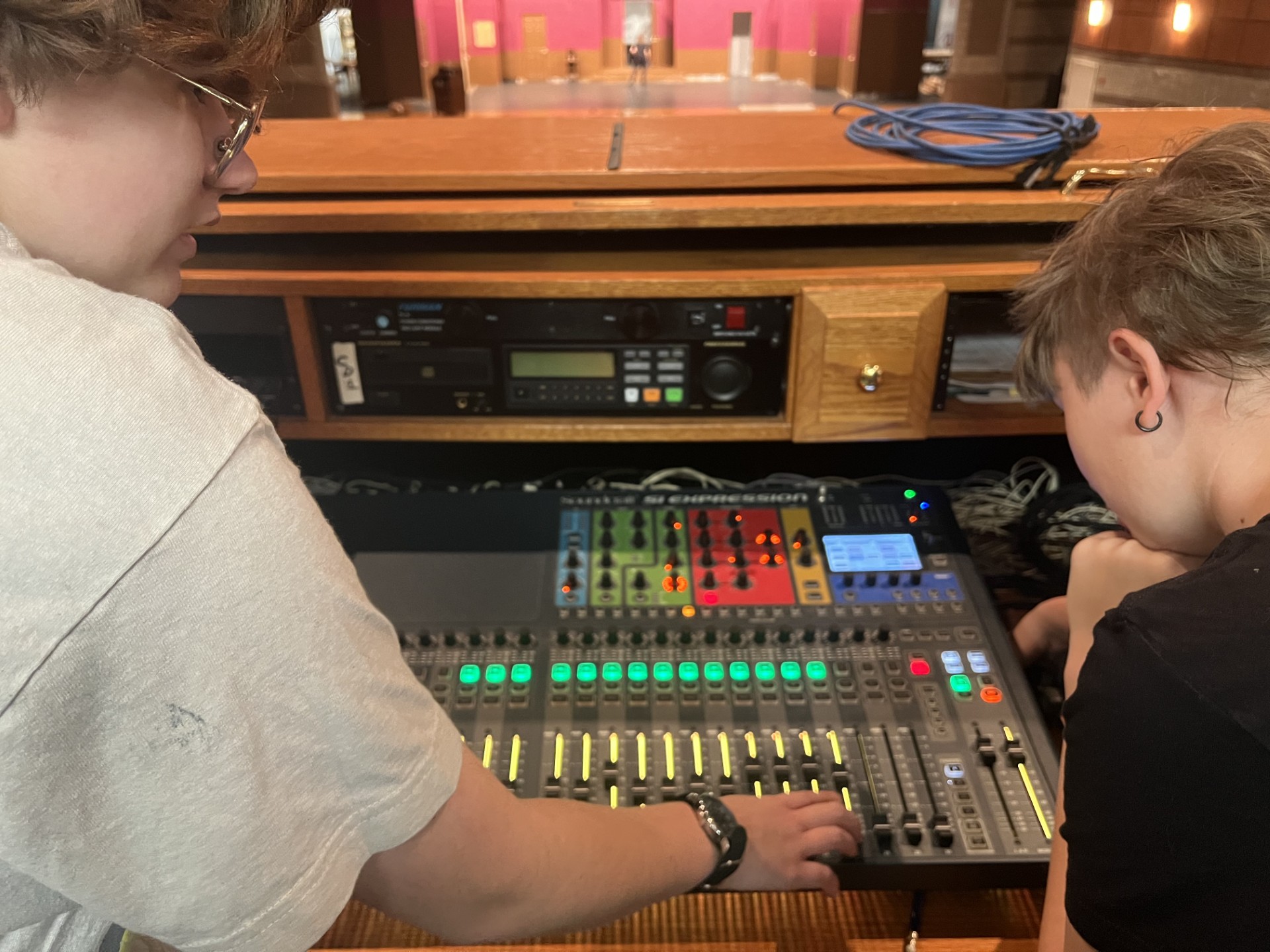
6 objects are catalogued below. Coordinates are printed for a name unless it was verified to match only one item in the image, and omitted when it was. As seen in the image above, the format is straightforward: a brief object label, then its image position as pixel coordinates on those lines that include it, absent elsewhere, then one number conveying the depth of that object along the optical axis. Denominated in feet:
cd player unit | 3.10
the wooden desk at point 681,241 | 2.92
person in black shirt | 1.66
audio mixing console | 2.48
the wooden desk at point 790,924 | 2.42
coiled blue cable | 3.00
